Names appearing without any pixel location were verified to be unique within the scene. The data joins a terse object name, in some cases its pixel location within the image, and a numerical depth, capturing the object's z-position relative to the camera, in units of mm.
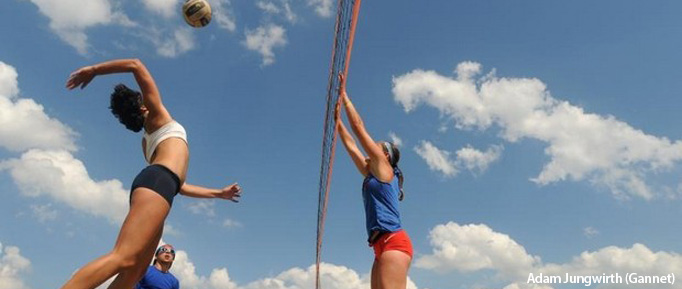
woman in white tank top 3947
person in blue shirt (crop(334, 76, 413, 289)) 5320
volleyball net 7222
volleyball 8266
